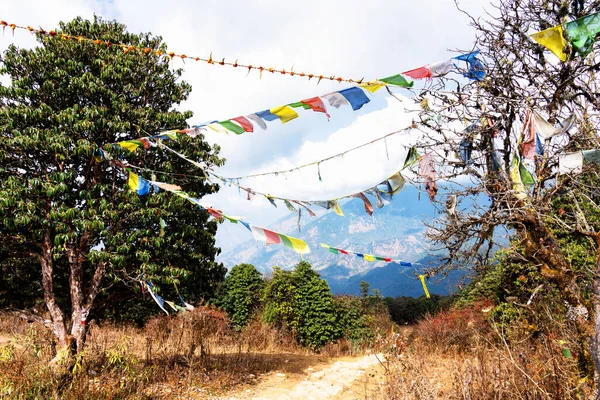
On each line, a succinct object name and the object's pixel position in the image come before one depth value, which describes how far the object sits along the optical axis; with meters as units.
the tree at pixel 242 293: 20.56
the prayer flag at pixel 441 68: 5.60
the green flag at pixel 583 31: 3.90
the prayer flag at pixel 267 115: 5.43
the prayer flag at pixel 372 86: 5.37
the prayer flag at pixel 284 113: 5.39
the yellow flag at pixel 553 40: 4.04
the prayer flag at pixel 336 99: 5.39
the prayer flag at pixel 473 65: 5.40
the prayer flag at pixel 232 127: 5.61
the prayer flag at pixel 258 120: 5.51
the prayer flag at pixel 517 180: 4.40
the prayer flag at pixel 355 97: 5.37
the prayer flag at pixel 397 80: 5.40
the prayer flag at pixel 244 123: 5.57
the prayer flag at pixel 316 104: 5.32
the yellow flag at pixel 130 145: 6.21
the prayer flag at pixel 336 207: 5.35
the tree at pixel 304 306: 16.22
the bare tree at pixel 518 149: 4.42
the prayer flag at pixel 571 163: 4.05
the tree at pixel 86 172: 6.79
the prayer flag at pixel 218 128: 5.62
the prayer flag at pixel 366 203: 5.51
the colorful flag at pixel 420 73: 5.48
